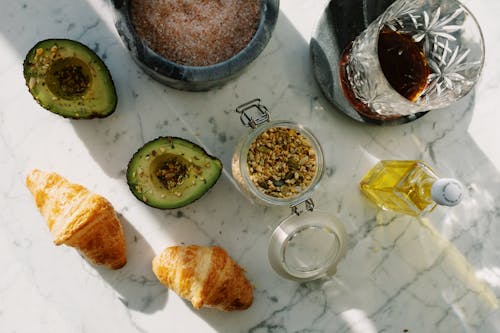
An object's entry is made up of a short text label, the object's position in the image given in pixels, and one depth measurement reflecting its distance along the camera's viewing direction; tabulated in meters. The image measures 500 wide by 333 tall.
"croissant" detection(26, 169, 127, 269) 1.08
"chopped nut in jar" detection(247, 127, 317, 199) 1.12
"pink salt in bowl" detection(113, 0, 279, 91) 1.02
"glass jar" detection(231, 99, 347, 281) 1.10
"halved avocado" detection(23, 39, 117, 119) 1.05
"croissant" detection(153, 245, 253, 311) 1.10
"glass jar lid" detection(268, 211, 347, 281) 1.12
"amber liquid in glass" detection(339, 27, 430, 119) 1.11
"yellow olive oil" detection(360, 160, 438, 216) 1.08
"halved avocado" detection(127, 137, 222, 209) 1.06
